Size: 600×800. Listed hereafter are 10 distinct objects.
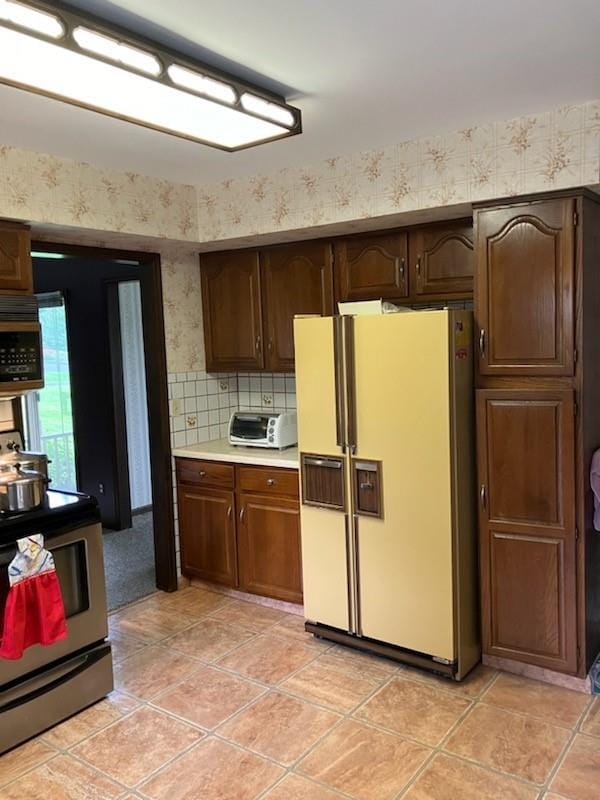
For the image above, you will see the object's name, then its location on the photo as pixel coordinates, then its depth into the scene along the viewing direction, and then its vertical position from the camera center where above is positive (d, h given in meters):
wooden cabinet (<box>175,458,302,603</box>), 3.68 -1.01
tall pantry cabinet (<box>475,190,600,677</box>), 2.75 -0.34
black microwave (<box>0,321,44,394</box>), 2.93 +0.03
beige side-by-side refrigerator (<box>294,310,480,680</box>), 2.89 -0.61
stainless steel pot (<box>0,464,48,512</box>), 2.74 -0.53
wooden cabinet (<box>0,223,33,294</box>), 2.98 +0.48
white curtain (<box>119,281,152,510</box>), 5.71 -0.27
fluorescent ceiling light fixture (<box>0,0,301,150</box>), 1.62 +0.80
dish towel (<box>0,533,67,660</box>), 2.52 -0.94
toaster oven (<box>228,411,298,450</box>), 3.91 -0.45
